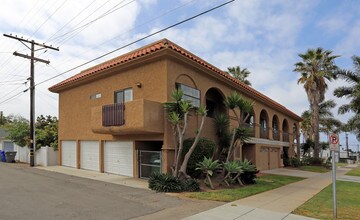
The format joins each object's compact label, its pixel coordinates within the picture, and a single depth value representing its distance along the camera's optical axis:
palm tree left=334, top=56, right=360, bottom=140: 27.30
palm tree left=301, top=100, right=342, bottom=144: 45.87
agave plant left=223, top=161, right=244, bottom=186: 15.02
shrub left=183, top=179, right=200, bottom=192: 13.21
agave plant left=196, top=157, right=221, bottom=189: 13.95
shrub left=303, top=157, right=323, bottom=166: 36.50
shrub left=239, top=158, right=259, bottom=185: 15.91
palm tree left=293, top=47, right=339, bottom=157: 35.56
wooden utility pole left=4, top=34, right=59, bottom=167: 24.03
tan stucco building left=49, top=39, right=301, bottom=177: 15.46
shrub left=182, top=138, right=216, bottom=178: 15.36
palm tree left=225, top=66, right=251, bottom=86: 45.31
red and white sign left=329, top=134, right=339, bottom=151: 9.35
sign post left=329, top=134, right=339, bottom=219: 9.19
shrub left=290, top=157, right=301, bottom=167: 34.07
